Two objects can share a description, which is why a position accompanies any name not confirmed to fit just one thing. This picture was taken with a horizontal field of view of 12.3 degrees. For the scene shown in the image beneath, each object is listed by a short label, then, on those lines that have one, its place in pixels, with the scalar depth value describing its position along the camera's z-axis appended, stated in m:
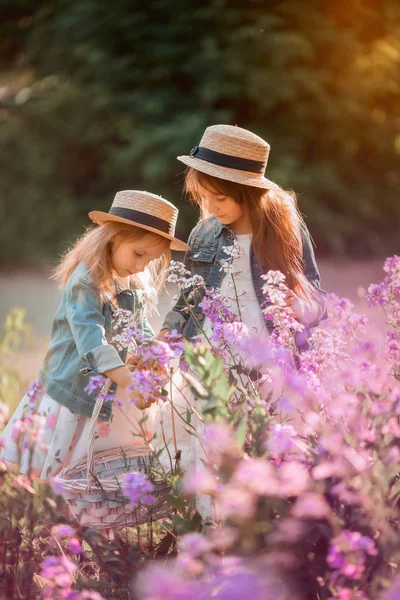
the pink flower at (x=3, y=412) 4.07
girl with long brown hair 4.88
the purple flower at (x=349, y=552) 3.69
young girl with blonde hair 4.78
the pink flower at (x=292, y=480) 3.62
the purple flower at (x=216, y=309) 4.52
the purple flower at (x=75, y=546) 4.01
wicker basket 4.39
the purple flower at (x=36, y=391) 4.21
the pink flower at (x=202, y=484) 3.60
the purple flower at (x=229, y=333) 4.31
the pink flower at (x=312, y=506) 3.66
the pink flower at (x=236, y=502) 3.50
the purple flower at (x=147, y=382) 4.19
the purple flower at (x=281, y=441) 3.95
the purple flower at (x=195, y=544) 3.48
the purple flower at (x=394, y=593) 3.14
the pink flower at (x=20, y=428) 4.03
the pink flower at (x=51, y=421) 4.80
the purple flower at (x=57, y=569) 3.89
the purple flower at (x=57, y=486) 4.25
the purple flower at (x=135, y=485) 4.10
